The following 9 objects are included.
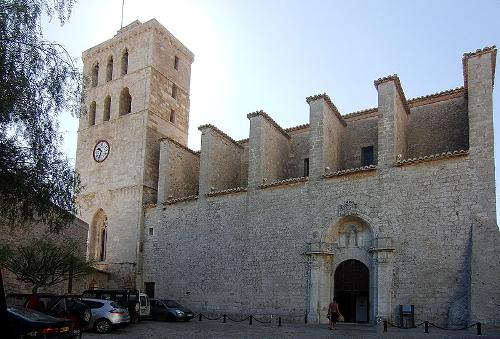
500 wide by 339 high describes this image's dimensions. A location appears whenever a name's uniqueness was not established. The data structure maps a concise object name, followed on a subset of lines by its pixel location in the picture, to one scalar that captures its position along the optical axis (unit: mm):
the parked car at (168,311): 20438
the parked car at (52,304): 12680
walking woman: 17016
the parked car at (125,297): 18406
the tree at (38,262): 17406
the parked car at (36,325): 9164
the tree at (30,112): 8594
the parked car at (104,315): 15412
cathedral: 17000
